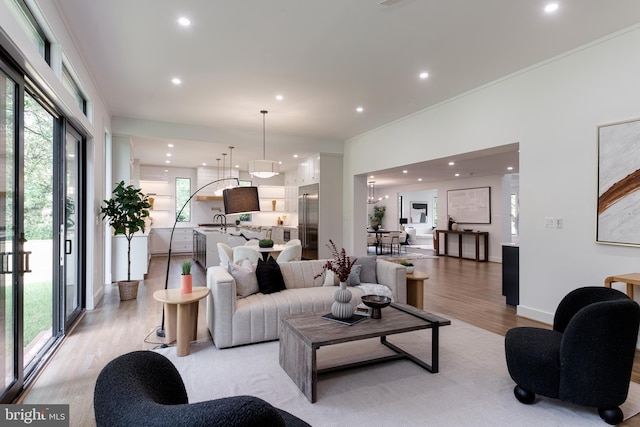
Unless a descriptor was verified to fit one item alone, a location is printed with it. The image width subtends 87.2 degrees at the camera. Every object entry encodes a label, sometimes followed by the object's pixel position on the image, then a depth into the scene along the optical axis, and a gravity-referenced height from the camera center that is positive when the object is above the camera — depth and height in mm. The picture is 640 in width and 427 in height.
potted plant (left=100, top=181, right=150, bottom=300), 5125 +34
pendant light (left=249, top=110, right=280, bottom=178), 5871 +831
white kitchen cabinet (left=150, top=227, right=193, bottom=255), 10500 -840
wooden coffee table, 2426 -913
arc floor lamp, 4297 +189
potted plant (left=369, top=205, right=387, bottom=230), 15234 -5
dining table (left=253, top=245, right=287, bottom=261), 5625 -589
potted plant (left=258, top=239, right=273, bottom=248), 5781 -500
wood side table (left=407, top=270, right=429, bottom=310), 4320 -966
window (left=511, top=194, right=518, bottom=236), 11961 +11
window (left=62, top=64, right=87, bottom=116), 3625 +1510
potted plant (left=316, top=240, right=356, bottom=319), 2826 -725
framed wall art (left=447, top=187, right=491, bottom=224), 10281 +325
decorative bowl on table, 2885 -764
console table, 9883 -732
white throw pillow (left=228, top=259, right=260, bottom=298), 3734 -735
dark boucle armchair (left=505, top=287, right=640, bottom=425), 2117 -952
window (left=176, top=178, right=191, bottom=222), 11211 +680
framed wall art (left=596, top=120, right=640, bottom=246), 3285 +325
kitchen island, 7188 -559
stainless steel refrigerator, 8164 -128
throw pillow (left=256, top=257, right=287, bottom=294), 3842 -731
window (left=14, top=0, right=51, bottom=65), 2462 +1493
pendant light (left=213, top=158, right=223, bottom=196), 9705 +737
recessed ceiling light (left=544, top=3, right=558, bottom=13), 2935 +1840
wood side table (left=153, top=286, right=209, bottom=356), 3119 -980
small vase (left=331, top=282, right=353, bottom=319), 2822 -770
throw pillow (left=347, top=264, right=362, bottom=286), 4199 -790
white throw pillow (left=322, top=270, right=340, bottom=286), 4243 -827
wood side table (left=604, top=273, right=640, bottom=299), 3031 -590
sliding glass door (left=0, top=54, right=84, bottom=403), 2273 -130
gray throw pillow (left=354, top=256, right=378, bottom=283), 4387 -724
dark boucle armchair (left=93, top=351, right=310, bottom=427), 828 -504
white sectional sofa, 3297 -917
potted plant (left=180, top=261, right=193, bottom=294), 3367 -672
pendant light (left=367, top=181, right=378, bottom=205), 13758 +936
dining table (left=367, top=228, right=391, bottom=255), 11860 -755
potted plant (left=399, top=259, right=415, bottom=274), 4420 -682
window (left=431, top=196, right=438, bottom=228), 17125 +233
